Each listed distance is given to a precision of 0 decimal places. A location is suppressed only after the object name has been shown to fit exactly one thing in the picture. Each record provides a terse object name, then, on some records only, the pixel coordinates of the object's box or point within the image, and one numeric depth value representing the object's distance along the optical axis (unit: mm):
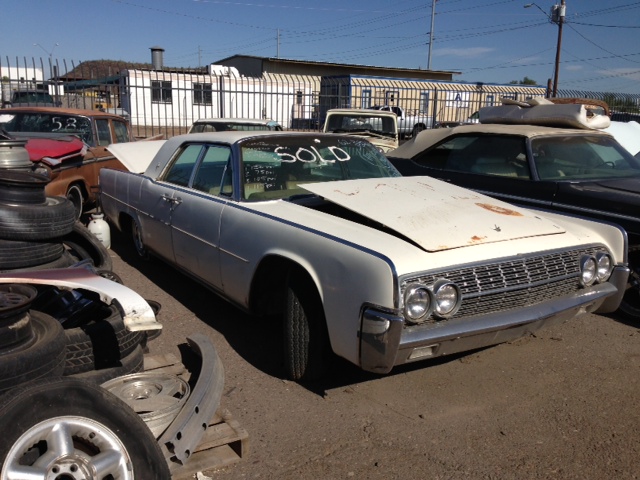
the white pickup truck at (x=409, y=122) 24047
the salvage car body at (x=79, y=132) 7469
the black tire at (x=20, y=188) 4113
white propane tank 6617
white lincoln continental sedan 3051
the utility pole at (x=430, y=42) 43656
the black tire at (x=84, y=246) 4841
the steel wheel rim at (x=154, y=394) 2760
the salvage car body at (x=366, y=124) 11773
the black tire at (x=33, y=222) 4000
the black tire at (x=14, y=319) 2400
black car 5008
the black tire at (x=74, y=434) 1972
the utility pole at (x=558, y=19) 28516
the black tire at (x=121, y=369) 3070
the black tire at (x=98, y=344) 3006
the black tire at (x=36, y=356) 2379
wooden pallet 2697
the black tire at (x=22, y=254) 3957
